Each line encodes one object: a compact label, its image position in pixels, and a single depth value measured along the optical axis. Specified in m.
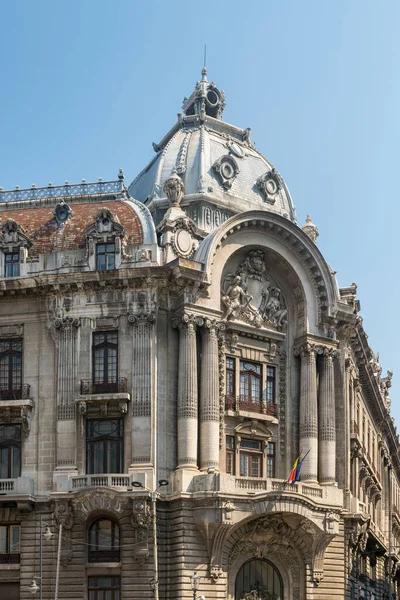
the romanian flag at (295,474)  59.75
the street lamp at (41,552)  55.48
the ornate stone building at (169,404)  57.12
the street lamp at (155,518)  52.28
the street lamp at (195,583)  54.78
